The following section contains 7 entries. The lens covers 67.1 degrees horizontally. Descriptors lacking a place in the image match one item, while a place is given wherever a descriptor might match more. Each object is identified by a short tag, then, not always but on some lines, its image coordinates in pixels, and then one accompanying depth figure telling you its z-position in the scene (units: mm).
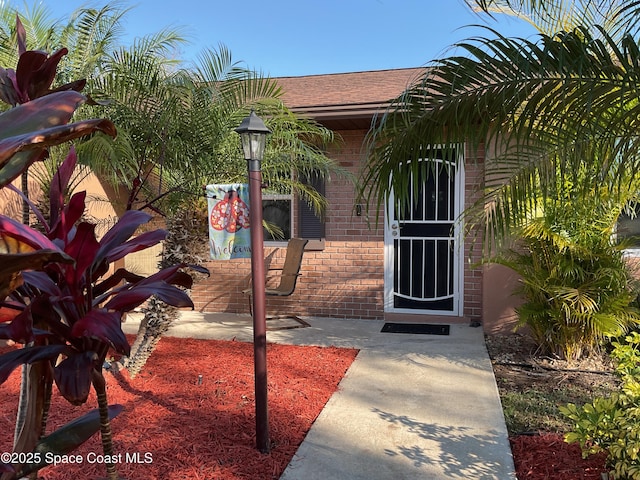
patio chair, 6664
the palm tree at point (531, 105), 2898
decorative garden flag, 3799
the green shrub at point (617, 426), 2332
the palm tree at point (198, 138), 4441
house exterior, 6883
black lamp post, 3203
